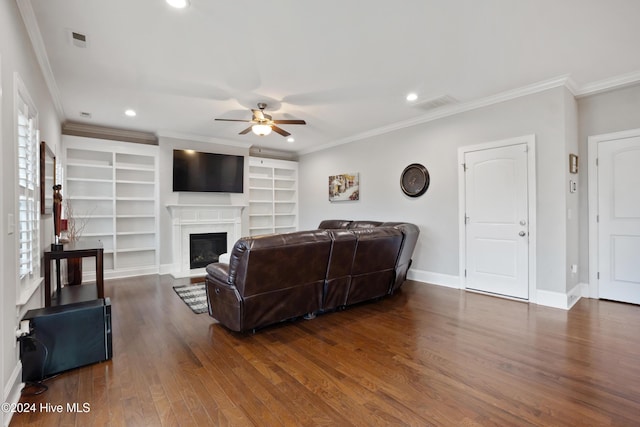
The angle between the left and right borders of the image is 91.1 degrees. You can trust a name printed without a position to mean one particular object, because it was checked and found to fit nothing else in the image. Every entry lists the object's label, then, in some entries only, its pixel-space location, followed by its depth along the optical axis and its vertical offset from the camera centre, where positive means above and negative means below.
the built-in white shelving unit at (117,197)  5.36 +0.33
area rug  3.81 -1.13
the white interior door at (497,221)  4.05 -0.12
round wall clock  5.14 +0.55
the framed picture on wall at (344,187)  6.39 +0.56
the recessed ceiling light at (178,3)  2.28 +1.55
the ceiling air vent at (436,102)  4.26 +1.55
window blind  2.35 +0.17
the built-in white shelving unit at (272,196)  7.52 +0.46
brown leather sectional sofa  2.83 -0.62
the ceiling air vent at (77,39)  2.68 +1.56
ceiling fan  4.34 +1.28
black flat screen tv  5.92 +0.85
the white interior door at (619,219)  3.79 -0.10
